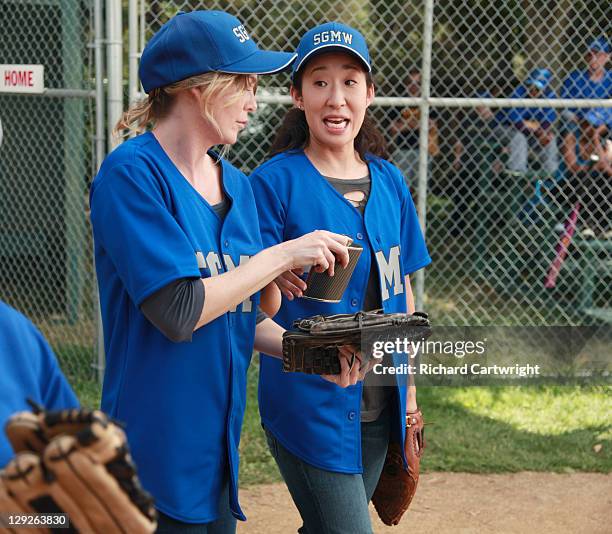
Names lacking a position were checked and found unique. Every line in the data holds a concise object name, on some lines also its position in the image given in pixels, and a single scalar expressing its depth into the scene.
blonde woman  4.29
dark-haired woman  5.68
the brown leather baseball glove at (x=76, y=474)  2.60
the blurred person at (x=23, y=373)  3.13
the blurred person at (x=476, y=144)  17.44
